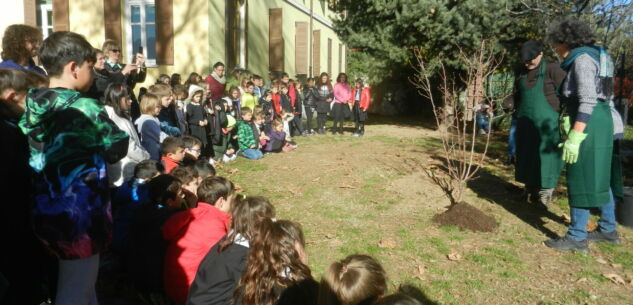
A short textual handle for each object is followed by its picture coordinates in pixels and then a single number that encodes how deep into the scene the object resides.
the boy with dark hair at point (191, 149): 5.98
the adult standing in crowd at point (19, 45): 4.89
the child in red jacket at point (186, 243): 3.43
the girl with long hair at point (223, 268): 2.81
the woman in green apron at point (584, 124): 4.46
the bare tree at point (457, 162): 5.68
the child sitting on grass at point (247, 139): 9.88
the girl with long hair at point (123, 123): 4.79
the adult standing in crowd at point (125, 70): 6.43
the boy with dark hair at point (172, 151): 5.57
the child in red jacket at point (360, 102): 13.97
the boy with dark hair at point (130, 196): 4.14
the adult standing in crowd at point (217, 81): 10.38
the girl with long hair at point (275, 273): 2.58
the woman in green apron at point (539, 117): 5.65
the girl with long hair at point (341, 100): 13.95
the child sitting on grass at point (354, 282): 2.24
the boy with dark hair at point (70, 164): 2.51
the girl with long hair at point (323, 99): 14.07
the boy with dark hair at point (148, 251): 3.65
